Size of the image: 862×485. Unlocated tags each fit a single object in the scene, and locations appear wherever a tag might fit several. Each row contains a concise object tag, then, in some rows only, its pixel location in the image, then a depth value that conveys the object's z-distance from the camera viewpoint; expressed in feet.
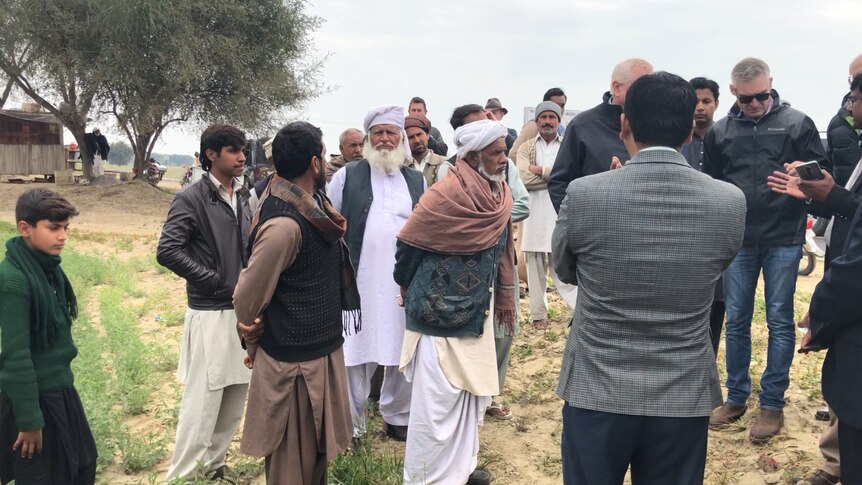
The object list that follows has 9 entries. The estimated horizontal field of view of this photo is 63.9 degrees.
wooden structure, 77.00
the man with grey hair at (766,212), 12.97
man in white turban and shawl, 11.27
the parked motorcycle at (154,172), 84.63
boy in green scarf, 8.95
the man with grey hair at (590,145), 13.15
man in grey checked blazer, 7.20
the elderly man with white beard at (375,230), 14.03
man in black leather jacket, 11.69
